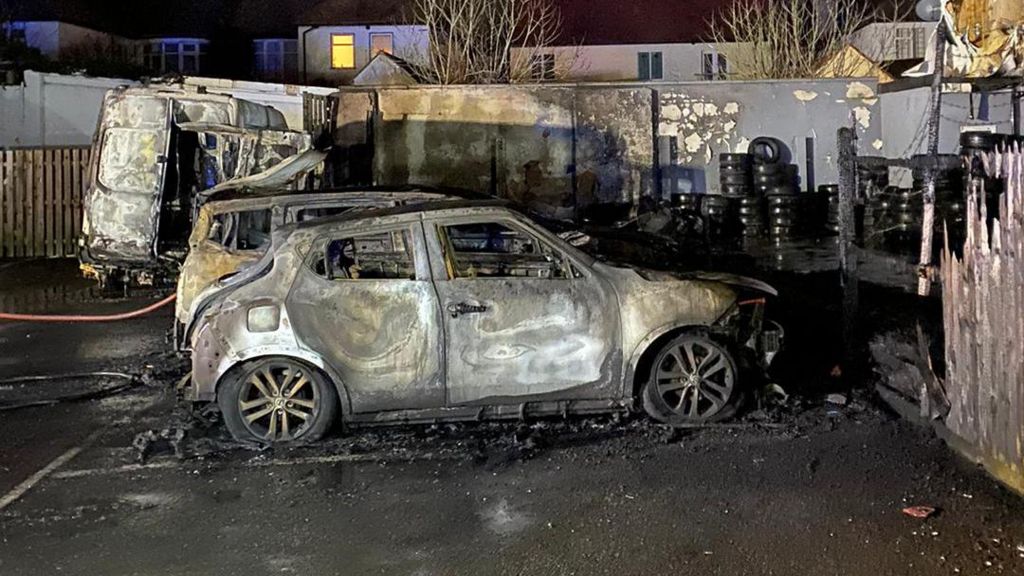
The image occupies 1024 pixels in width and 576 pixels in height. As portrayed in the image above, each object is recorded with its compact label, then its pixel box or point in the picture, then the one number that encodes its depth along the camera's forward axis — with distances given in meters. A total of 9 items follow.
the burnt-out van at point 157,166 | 13.83
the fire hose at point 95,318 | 11.86
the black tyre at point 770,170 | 18.44
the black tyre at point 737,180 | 18.61
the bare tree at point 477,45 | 23.16
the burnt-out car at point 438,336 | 6.81
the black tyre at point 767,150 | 19.33
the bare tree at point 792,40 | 24.00
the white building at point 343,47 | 33.97
